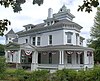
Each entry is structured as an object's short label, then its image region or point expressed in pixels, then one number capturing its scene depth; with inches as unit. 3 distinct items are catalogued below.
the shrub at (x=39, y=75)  271.8
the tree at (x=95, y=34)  854.2
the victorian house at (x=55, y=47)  562.1
